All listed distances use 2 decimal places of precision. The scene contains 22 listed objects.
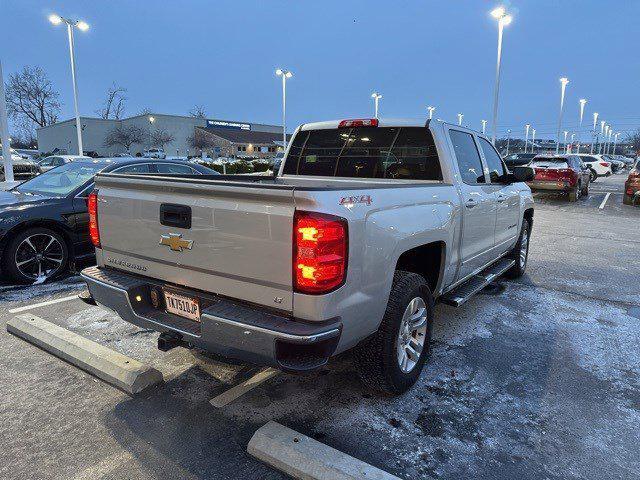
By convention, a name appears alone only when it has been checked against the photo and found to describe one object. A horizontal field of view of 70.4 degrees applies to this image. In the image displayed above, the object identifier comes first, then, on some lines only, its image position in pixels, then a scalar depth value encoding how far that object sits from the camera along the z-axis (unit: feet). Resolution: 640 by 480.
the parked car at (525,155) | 110.39
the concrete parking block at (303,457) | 7.57
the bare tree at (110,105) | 259.80
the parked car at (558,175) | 56.08
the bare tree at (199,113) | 303.89
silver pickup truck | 7.76
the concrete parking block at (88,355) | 10.71
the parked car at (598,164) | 102.89
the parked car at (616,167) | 126.11
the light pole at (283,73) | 124.04
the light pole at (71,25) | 79.60
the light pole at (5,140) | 45.66
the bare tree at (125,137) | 217.77
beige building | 222.07
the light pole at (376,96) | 143.00
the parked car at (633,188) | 51.01
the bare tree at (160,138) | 218.46
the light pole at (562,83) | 127.62
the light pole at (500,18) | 72.22
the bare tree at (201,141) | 230.89
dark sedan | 18.12
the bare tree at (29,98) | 218.59
